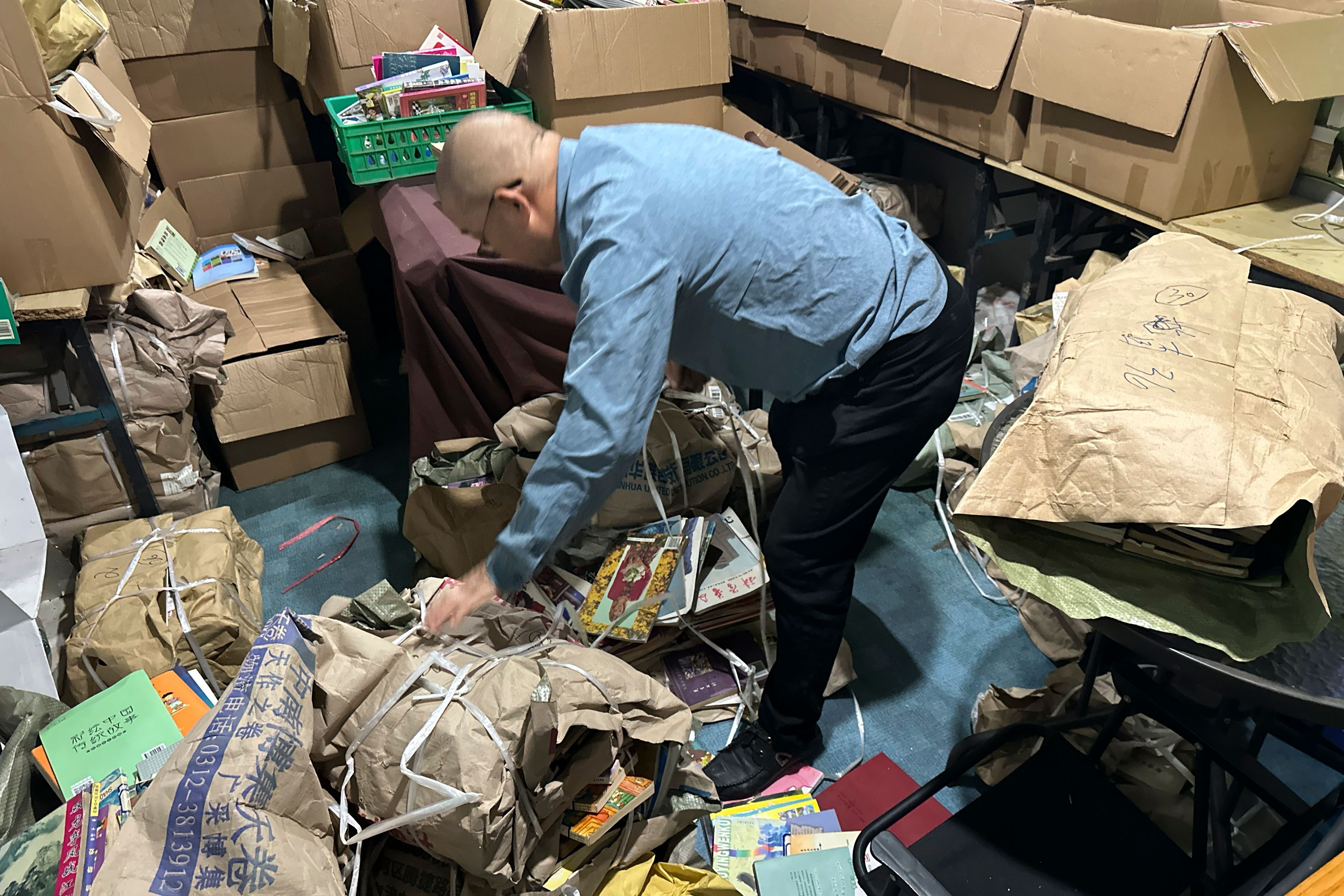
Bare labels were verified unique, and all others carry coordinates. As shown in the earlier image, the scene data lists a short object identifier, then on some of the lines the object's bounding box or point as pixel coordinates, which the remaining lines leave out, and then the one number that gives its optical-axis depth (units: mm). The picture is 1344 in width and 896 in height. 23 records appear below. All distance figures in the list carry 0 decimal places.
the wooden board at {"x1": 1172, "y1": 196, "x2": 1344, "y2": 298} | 1775
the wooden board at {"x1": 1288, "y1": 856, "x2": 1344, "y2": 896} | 569
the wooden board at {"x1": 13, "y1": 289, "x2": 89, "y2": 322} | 1781
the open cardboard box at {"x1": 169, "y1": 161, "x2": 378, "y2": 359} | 2971
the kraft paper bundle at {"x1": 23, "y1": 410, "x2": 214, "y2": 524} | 2041
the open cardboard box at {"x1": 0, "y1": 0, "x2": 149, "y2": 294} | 1674
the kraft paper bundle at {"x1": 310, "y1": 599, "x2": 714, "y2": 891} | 1132
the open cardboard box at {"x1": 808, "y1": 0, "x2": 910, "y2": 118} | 2717
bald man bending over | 1144
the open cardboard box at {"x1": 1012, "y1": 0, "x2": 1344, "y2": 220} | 1824
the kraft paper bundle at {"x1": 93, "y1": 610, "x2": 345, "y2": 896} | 917
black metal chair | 1178
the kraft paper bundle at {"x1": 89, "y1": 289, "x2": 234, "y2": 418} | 2102
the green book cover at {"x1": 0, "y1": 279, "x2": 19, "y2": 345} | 1720
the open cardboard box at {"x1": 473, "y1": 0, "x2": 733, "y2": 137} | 2184
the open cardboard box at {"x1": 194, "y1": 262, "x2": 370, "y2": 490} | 2404
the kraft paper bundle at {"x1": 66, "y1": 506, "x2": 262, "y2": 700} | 1711
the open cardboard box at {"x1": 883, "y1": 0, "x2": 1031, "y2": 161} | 2303
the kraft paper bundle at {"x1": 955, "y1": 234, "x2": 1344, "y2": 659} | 897
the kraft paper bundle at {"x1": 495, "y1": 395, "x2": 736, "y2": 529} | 1804
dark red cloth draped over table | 2064
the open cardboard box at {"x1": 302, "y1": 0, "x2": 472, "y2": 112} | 2373
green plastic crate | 2295
